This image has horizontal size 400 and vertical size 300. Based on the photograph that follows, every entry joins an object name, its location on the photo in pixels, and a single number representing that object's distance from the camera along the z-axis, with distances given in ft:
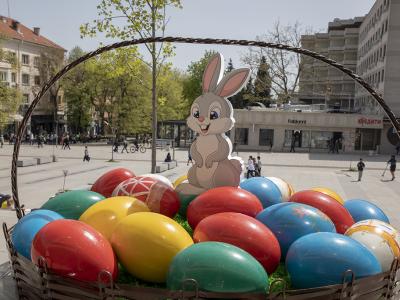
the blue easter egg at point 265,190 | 28.09
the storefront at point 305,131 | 150.10
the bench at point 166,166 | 84.94
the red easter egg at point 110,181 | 30.35
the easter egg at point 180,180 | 32.35
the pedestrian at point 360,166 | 80.76
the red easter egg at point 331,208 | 24.13
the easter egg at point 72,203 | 24.70
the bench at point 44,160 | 94.05
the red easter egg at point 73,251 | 16.58
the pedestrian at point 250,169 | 68.39
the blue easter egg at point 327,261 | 16.63
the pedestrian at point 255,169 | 69.83
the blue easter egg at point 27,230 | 20.76
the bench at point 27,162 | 88.58
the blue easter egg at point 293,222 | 20.75
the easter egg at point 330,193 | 30.12
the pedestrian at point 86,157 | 101.27
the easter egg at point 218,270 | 15.08
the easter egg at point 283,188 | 29.96
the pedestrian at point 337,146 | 151.70
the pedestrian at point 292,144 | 152.97
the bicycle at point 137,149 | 137.37
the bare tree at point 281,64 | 149.59
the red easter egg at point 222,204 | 23.08
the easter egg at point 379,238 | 19.94
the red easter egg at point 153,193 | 25.77
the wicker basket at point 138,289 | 14.35
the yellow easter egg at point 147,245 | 18.15
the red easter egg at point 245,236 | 18.61
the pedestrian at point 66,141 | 144.59
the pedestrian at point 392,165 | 84.84
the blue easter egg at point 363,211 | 26.65
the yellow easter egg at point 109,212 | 21.30
